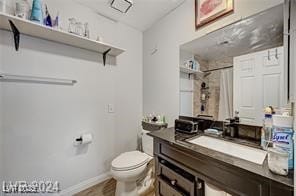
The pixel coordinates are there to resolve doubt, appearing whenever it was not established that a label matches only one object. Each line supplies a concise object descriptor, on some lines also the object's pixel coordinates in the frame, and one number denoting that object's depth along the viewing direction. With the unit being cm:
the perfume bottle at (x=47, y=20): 140
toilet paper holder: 172
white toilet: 148
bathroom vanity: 63
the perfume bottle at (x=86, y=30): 169
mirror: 109
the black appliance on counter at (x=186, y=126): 133
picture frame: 132
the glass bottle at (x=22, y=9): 127
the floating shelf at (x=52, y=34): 122
